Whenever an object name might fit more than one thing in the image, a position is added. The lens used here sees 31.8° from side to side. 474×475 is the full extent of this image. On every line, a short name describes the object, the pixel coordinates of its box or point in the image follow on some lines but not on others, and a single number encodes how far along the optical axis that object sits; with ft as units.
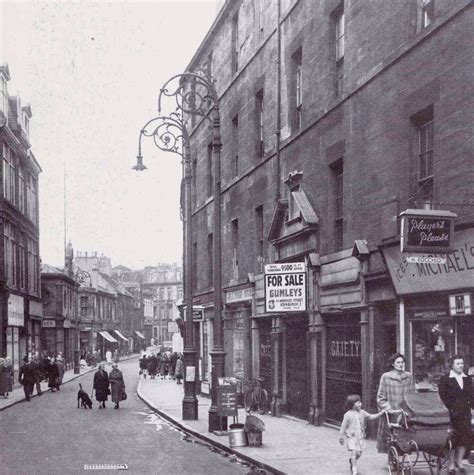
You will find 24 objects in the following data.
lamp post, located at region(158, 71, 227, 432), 55.83
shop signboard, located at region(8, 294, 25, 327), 122.31
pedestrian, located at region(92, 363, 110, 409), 87.25
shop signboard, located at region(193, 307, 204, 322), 83.10
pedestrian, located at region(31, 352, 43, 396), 103.81
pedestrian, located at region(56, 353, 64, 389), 123.60
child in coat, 36.35
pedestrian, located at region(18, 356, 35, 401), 99.30
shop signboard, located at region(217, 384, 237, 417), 53.26
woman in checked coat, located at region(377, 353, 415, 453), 38.78
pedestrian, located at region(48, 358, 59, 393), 119.55
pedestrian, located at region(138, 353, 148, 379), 159.40
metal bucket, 47.37
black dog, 85.86
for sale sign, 61.26
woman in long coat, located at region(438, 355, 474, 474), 33.58
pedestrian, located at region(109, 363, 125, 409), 85.97
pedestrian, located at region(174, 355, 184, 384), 132.36
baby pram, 33.37
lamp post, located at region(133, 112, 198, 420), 66.28
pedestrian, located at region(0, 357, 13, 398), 101.25
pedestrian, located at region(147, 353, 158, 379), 156.87
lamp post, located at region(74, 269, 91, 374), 188.85
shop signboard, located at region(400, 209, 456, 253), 37.63
